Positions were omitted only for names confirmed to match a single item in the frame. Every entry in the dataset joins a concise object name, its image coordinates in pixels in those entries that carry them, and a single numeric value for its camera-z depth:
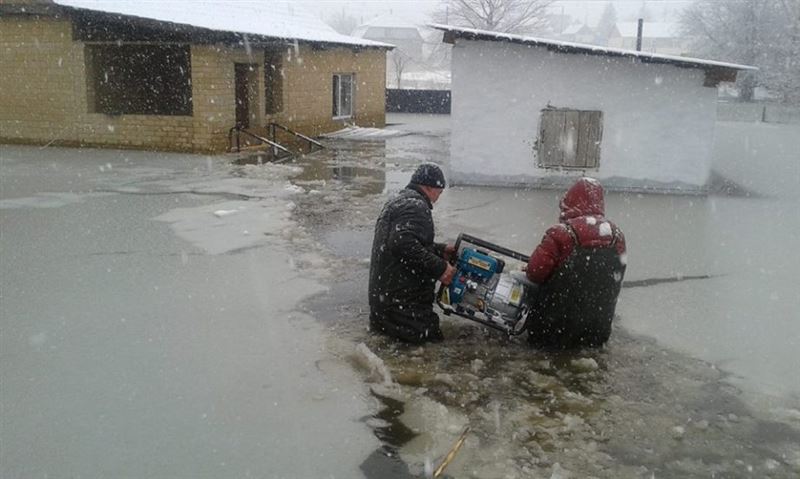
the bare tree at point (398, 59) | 53.26
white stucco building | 12.96
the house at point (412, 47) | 74.25
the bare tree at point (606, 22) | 121.01
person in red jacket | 5.09
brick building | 16.95
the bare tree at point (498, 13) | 48.00
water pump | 5.32
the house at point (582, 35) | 121.29
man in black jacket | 5.25
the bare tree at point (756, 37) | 42.19
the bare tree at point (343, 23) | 110.67
